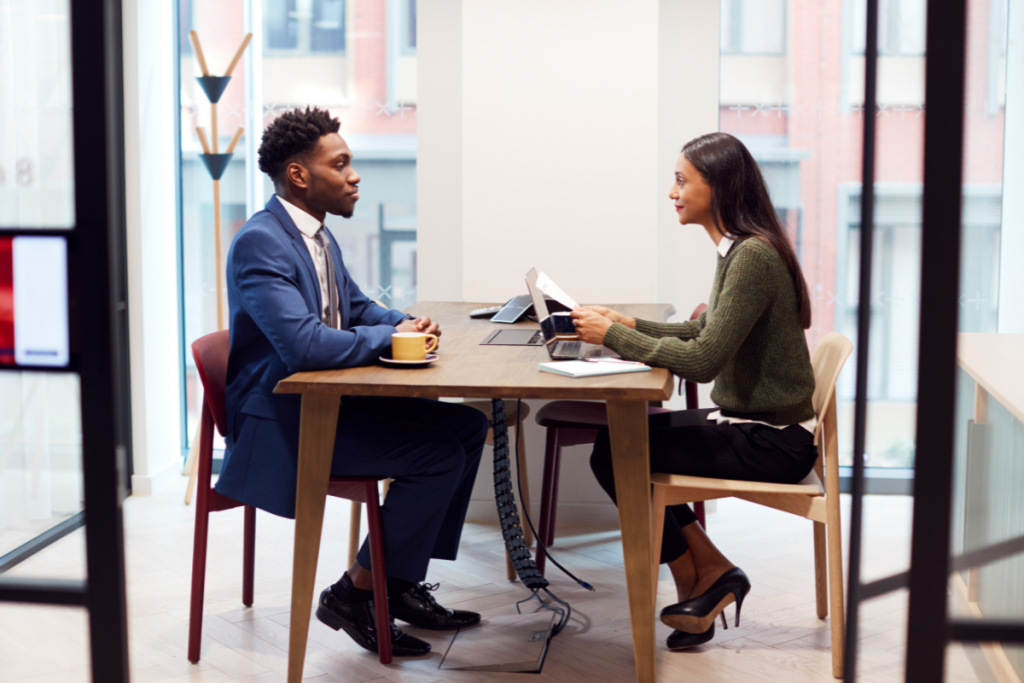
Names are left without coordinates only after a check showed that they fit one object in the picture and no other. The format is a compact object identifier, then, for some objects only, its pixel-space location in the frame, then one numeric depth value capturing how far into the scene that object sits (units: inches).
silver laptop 86.4
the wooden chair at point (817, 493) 83.9
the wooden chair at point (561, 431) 108.8
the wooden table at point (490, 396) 72.9
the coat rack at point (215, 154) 143.4
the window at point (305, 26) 154.0
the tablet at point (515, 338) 94.5
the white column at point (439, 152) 139.3
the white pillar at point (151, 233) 142.5
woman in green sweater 84.0
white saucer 79.7
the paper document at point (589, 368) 77.2
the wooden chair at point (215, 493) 84.6
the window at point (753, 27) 144.8
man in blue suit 80.8
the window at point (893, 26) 125.4
